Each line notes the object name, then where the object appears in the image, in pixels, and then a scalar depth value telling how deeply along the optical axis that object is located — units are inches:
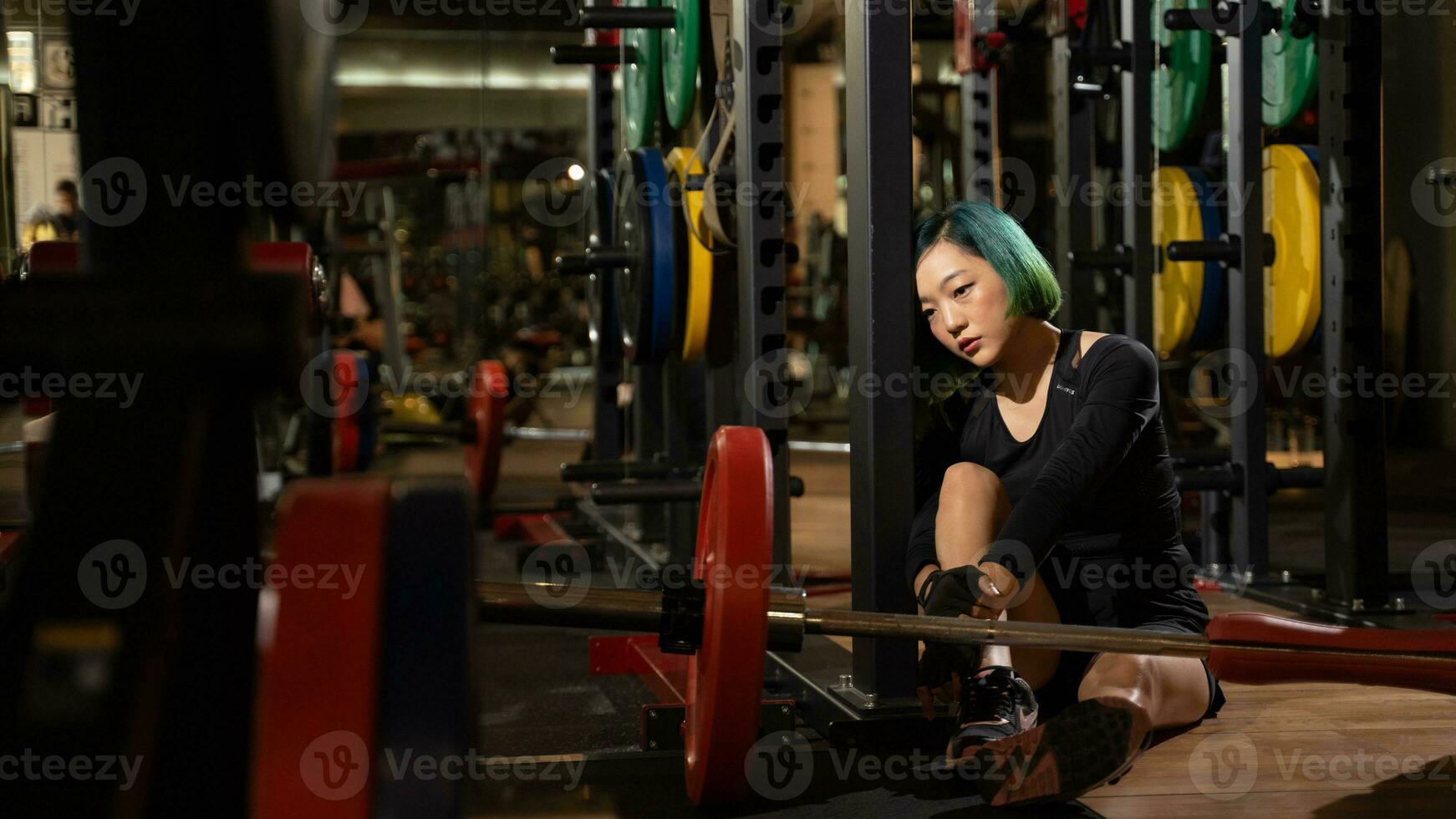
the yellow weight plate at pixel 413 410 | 222.7
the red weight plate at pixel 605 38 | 167.0
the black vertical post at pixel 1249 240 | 115.3
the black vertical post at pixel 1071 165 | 138.2
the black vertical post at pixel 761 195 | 86.8
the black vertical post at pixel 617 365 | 168.9
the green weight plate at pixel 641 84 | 131.3
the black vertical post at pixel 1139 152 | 126.8
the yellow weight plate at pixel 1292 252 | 117.8
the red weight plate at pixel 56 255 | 64.8
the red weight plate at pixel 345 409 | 161.2
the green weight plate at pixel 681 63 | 111.5
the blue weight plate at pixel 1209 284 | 125.4
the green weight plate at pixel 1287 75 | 127.9
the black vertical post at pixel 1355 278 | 100.3
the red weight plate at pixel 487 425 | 161.9
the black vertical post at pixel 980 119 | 133.2
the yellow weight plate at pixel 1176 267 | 127.4
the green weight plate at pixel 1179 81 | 135.6
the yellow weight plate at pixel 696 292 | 117.2
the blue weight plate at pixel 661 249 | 117.8
